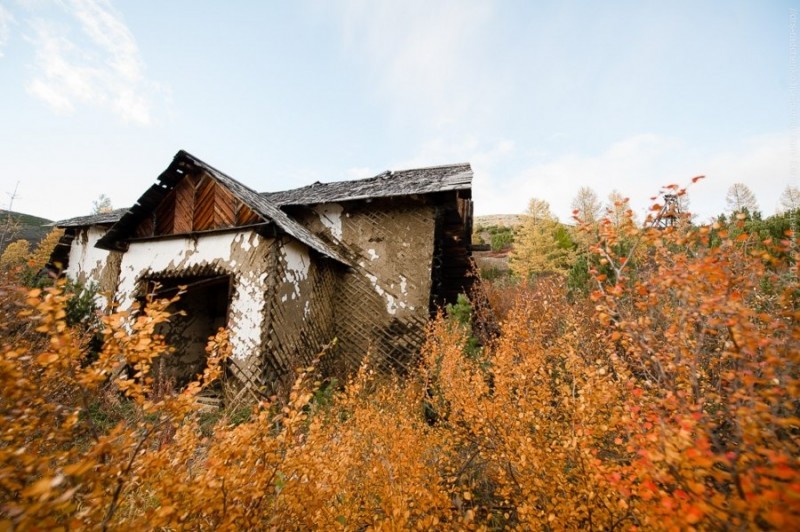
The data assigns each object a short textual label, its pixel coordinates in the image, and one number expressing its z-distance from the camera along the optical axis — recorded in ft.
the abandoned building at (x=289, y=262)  21.77
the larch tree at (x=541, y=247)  77.46
